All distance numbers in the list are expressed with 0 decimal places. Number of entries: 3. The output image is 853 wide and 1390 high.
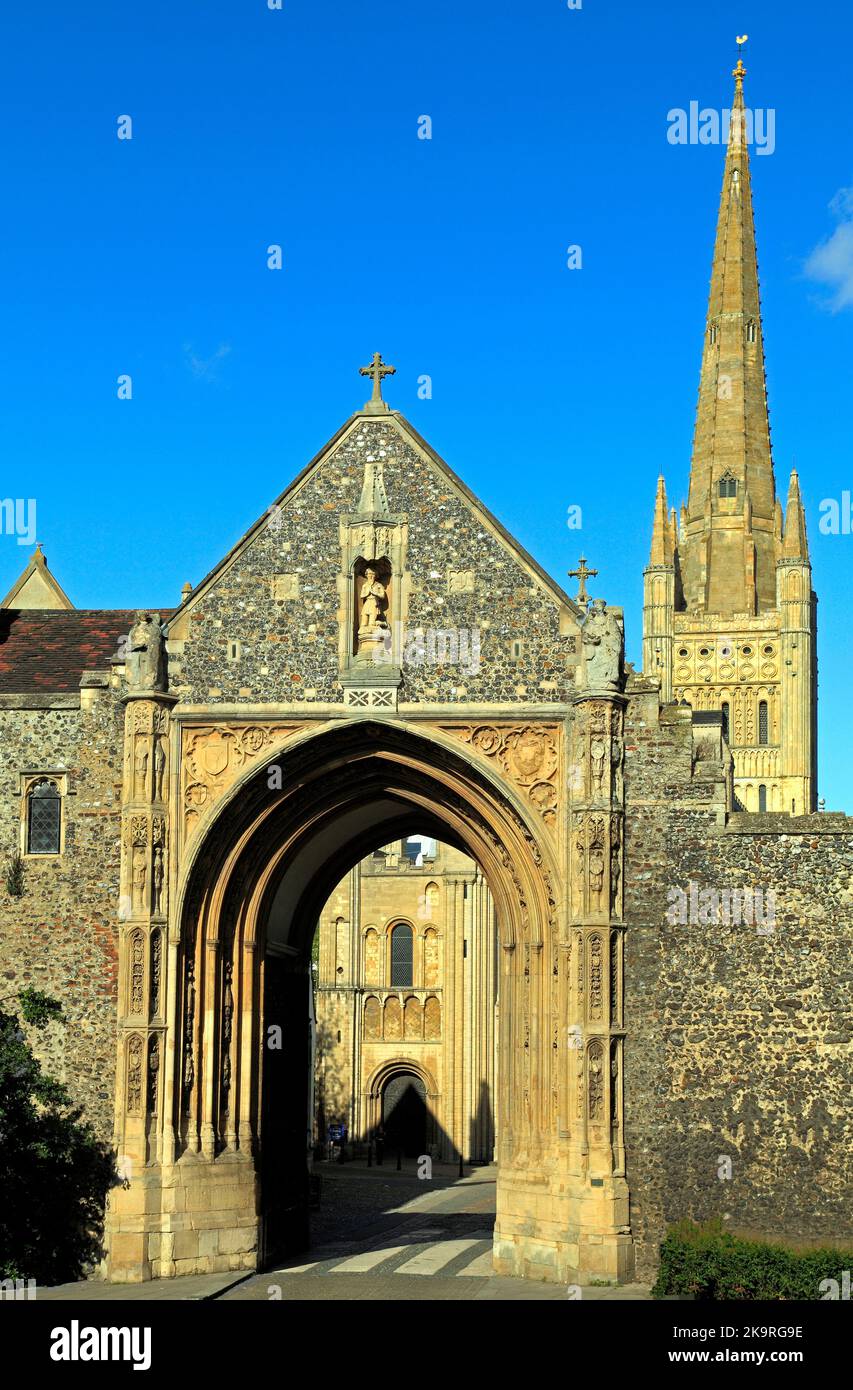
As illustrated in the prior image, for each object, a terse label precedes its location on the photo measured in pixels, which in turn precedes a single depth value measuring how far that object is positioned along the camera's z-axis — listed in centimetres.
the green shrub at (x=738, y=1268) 2075
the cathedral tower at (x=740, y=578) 10200
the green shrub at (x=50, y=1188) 2359
